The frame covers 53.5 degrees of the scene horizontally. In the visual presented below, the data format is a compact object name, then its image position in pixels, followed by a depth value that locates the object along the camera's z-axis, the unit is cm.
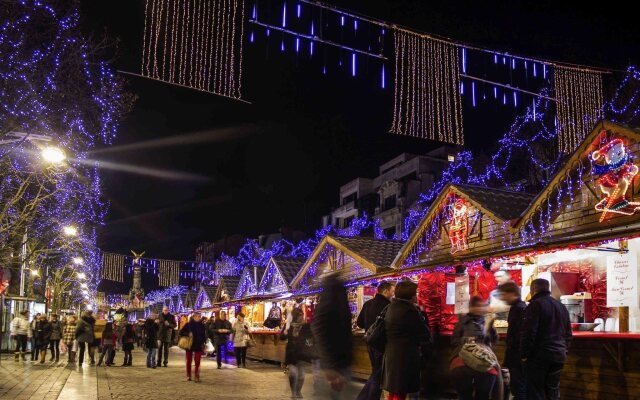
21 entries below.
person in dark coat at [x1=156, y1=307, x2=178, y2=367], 2025
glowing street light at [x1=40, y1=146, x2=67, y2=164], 1472
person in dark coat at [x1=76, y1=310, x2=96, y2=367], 1983
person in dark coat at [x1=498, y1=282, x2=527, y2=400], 745
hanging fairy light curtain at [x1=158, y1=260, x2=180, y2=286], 5994
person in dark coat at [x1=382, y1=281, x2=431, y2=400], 638
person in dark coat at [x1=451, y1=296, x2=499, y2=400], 690
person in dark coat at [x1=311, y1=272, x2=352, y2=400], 566
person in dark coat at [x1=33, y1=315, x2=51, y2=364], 2147
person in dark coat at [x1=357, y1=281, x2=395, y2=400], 747
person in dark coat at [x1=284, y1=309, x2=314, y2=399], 873
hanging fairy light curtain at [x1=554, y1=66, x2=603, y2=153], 1417
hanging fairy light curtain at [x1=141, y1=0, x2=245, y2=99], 1078
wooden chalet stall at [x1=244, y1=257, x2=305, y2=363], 2213
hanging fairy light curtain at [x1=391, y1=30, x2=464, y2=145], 1259
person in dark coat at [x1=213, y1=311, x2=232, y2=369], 1947
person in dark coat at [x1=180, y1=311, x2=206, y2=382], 1470
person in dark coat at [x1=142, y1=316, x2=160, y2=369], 1944
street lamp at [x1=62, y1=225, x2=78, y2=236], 2701
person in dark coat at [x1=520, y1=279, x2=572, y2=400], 684
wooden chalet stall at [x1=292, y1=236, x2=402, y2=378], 1595
